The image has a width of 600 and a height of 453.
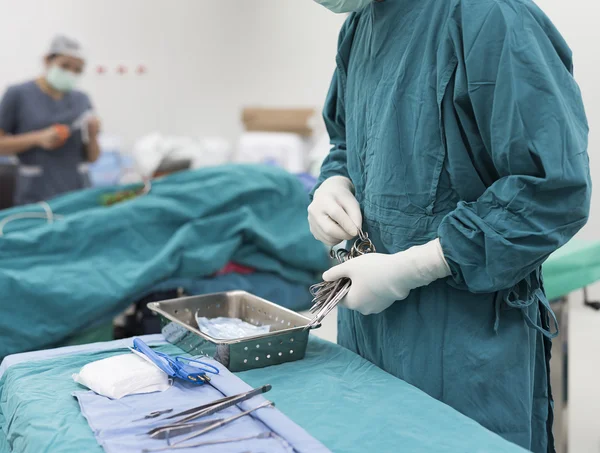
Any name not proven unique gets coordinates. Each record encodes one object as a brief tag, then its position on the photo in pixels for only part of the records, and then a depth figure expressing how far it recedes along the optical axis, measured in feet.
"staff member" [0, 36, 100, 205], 12.33
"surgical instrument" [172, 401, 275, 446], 2.92
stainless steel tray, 3.84
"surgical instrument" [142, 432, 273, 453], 2.84
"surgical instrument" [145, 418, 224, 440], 2.92
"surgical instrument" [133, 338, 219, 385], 3.51
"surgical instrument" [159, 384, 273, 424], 3.10
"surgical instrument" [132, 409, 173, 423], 3.10
